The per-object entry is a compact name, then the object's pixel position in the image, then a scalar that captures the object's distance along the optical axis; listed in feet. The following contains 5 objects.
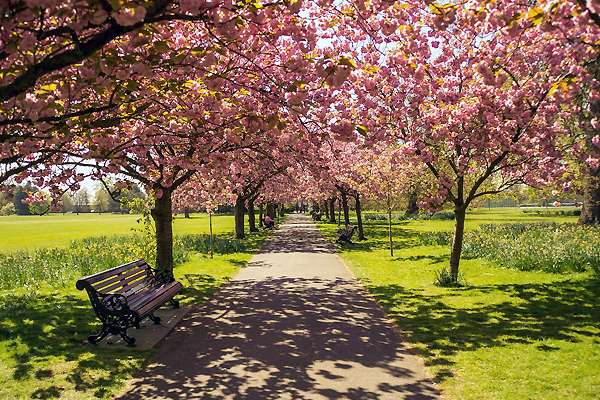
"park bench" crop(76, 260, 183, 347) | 19.36
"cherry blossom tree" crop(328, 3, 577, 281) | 23.50
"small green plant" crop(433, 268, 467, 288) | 32.93
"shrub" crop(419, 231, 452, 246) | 59.00
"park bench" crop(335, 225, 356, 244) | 65.10
